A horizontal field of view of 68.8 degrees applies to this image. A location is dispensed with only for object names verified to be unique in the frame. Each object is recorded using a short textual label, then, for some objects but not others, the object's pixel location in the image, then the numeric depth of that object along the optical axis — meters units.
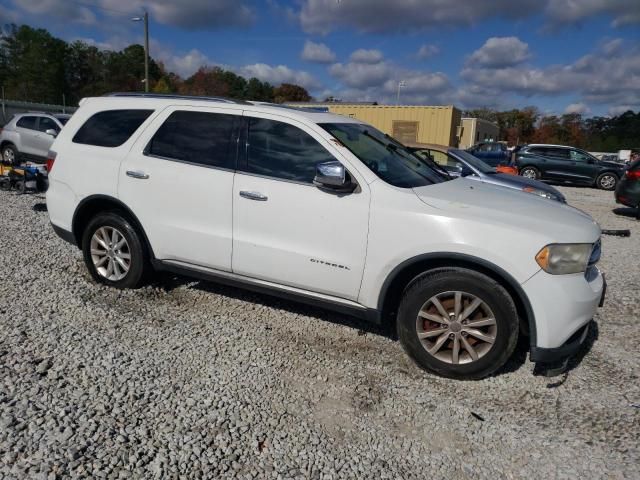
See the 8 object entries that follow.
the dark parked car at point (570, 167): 17.95
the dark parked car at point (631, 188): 10.71
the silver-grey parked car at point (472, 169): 8.49
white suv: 3.08
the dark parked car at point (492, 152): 19.84
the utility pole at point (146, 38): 24.36
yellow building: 26.44
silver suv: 12.27
